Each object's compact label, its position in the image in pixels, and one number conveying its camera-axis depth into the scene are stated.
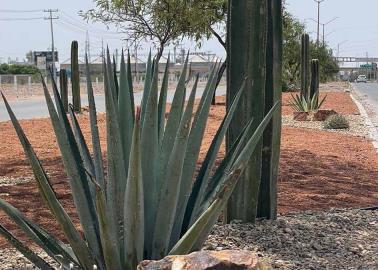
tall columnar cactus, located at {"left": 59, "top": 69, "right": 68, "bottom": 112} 20.69
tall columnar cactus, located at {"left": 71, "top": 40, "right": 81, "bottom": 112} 18.59
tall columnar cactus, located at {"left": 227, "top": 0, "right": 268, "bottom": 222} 5.04
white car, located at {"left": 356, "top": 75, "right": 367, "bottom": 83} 125.94
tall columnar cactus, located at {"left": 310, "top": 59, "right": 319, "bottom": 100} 21.66
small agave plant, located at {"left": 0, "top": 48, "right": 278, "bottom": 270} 3.23
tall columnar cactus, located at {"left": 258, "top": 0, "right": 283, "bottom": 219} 5.43
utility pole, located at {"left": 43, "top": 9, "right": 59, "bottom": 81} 87.25
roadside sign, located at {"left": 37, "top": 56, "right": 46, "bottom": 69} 48.17
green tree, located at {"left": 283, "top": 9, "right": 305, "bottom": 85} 44.59
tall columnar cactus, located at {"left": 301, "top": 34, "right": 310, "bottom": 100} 21.38
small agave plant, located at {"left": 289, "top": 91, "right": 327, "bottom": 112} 20.20
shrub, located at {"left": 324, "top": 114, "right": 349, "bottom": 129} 17.03
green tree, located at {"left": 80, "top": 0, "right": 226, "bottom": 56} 20.08
